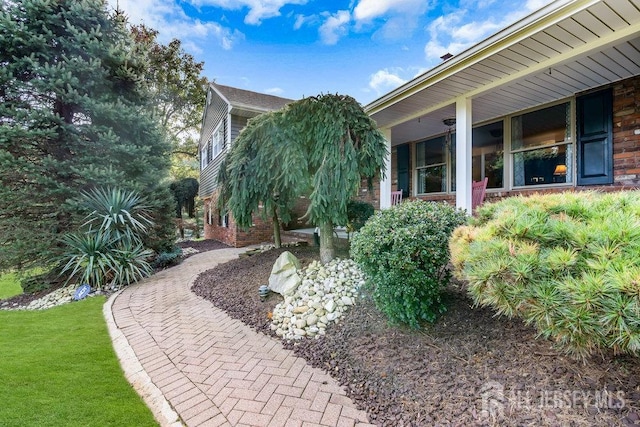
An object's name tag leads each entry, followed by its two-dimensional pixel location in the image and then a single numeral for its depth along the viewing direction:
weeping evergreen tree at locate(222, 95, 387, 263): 4.43
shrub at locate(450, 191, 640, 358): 1.29
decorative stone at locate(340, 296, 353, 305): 3.59
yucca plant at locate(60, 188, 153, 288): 5.79
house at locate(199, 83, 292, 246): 9.88
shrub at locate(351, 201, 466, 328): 2.62
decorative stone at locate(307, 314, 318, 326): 3.41
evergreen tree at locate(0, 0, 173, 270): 5.93
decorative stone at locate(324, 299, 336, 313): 3.52
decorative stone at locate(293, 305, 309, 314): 3.63
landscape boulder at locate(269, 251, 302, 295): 4.23
